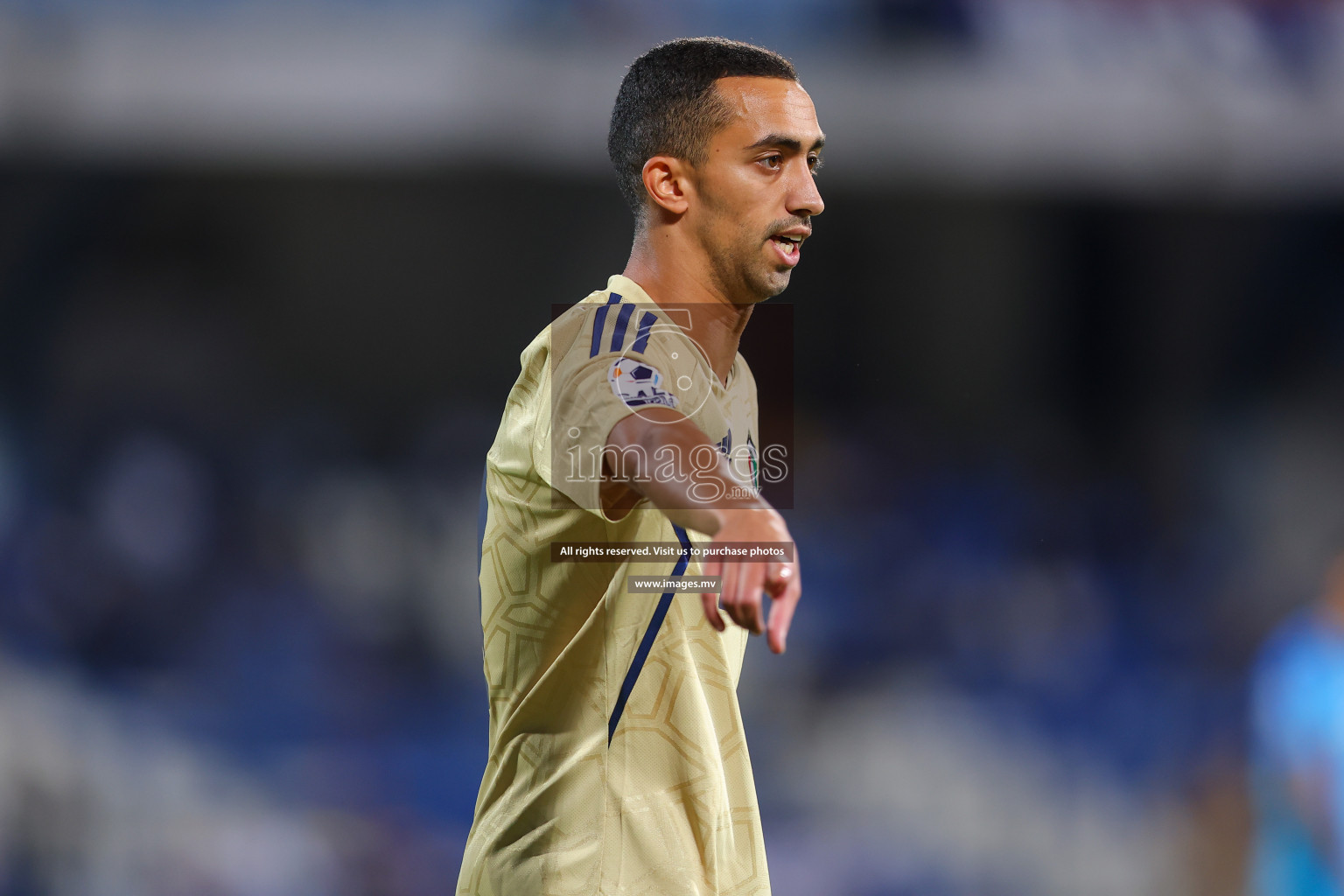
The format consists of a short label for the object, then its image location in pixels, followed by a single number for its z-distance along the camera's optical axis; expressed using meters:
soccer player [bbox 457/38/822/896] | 12.94
